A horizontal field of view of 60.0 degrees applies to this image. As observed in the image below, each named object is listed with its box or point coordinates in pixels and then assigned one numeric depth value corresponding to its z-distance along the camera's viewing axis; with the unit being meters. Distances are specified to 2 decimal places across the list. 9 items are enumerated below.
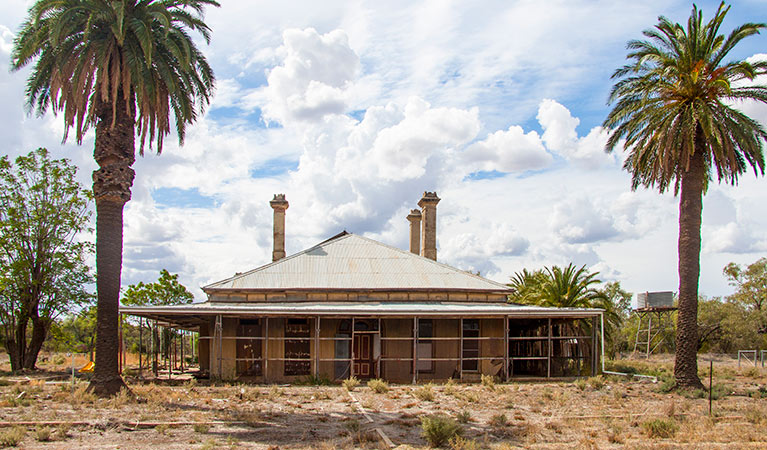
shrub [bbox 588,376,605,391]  21.69
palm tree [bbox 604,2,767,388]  20.11
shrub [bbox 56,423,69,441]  12.20
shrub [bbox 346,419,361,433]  13.42
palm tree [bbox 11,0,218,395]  16.81
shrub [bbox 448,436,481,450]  11.20
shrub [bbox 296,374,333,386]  23.38
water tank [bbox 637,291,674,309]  41.46
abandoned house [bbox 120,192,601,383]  23.80
